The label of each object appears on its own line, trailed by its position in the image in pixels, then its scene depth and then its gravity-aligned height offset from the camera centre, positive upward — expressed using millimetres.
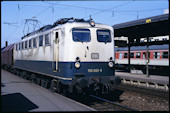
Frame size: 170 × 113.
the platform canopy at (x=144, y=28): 16609 +2799
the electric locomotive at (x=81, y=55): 8750 +106
